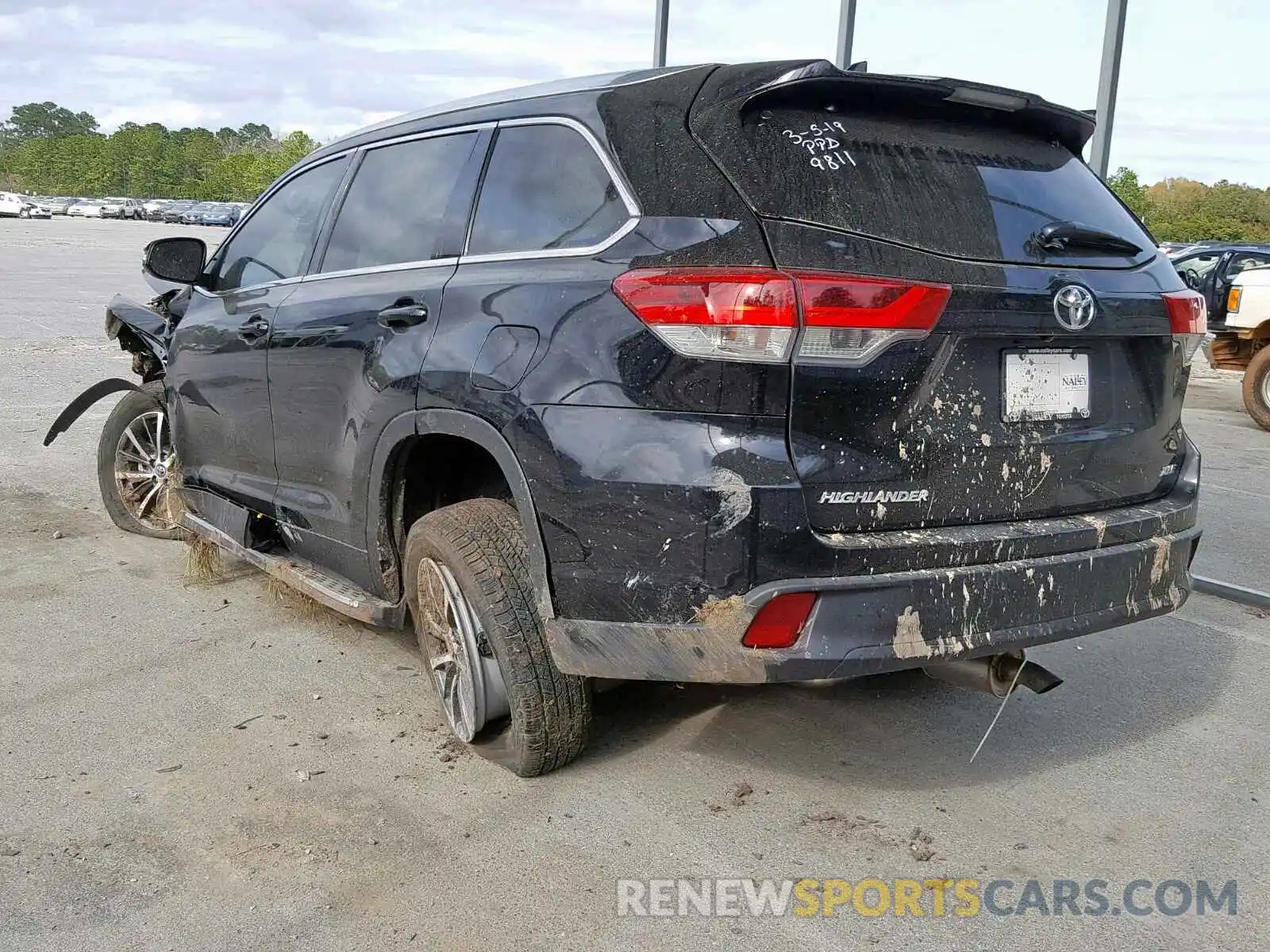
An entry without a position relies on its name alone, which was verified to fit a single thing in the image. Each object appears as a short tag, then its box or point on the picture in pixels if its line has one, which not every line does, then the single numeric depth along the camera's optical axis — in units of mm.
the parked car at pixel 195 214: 71062
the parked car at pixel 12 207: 70438
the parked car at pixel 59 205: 80750
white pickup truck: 10898
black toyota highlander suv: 2734
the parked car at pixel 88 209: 80750
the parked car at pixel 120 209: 81250
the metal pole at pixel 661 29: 12445
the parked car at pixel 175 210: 74500
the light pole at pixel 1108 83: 9391
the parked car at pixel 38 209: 73938
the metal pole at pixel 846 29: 11141
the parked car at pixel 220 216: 68219
